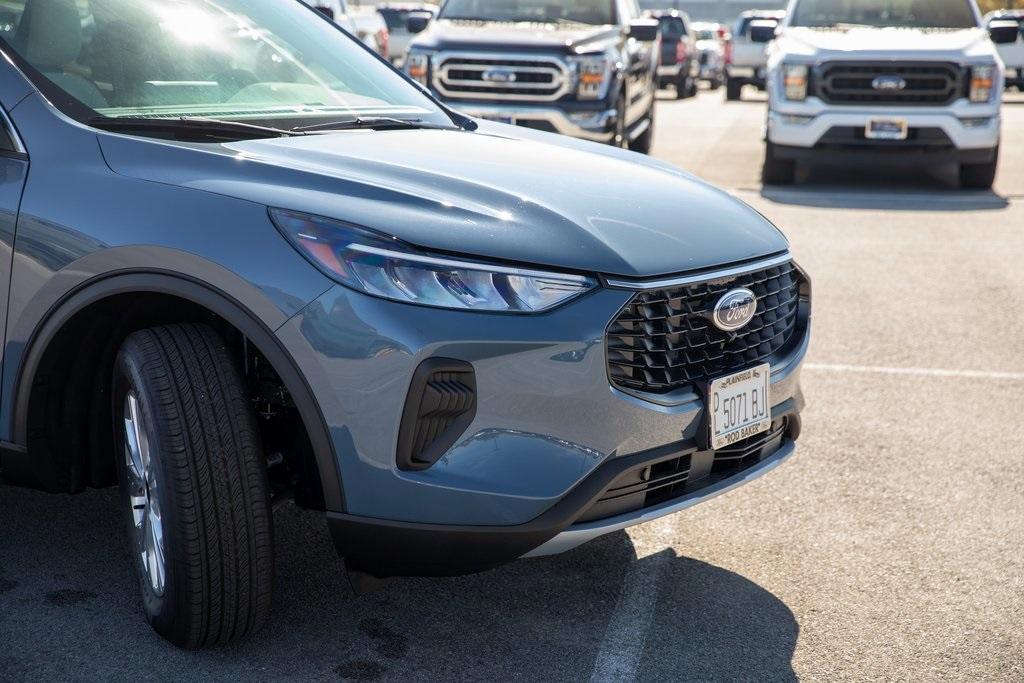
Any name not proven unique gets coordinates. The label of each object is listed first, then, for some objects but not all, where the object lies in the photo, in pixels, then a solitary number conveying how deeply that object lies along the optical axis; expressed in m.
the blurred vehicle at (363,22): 16.61
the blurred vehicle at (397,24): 26.03
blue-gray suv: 2.67
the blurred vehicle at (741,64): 24.91
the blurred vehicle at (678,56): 25.33
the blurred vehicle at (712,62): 31.78
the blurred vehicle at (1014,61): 23.14
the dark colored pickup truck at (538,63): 10.09
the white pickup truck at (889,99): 10.45
